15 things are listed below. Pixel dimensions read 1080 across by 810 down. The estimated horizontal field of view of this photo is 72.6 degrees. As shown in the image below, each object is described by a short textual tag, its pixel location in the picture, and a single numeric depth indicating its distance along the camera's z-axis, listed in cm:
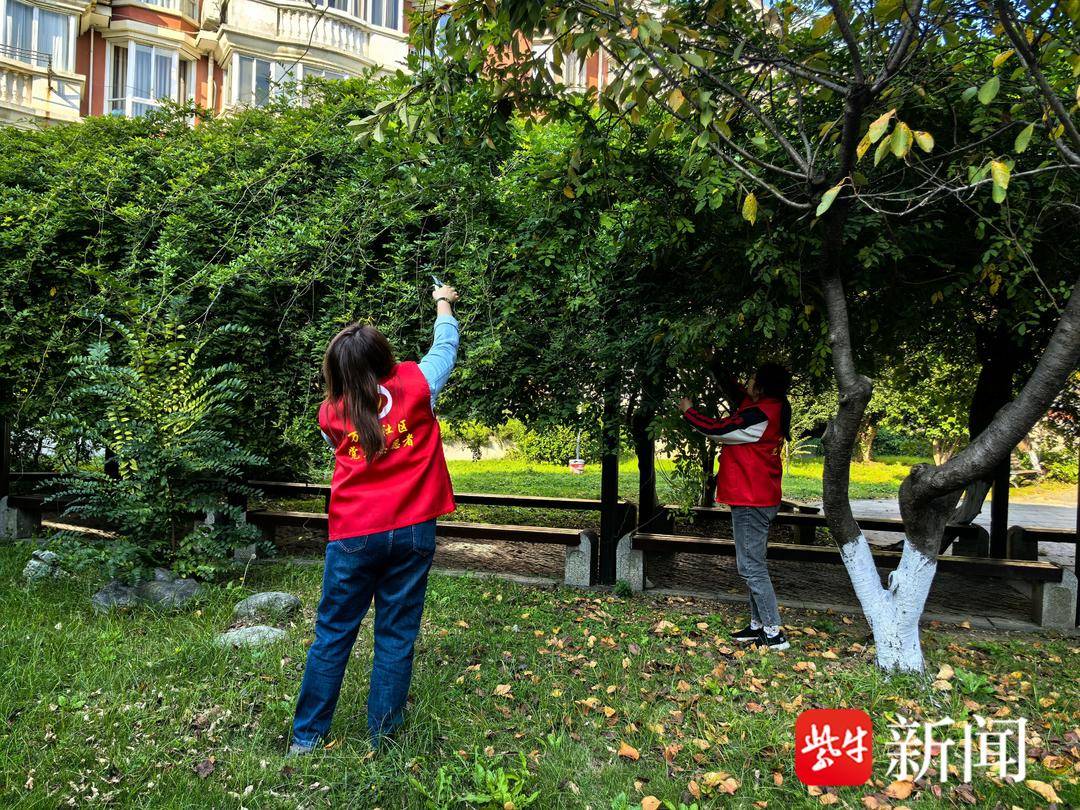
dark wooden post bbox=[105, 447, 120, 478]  665
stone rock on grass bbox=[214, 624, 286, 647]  444
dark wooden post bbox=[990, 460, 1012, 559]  741
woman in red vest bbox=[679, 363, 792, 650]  482
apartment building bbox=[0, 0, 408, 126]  1684
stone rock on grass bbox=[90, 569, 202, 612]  516
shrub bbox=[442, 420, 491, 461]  652
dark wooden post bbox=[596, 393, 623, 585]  625
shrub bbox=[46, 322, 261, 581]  547
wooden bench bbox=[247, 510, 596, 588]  629
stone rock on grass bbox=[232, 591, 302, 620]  505
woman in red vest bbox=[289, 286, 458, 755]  322
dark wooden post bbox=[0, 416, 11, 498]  749
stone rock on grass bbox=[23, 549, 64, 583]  566
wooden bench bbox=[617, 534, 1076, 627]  546
